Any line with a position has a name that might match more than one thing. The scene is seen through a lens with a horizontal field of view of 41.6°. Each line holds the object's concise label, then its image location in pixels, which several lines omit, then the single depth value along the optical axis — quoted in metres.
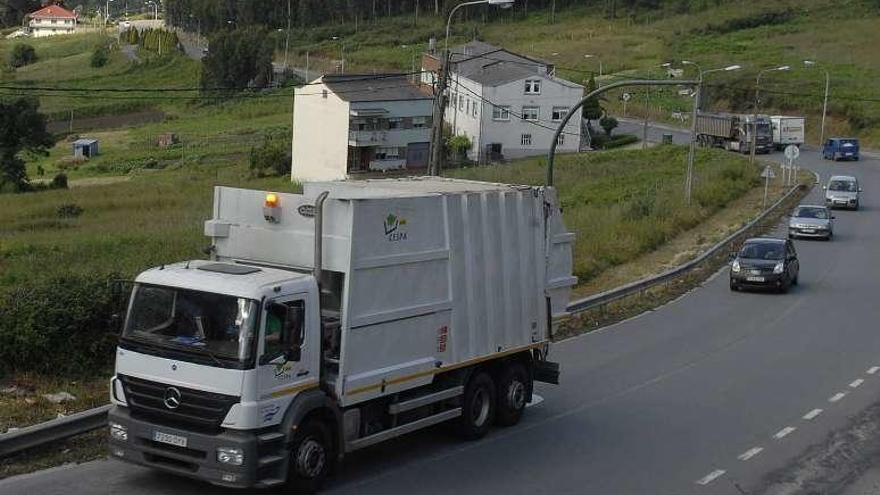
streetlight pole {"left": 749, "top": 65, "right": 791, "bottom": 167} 61.00
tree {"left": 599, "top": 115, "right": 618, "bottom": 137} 84.69
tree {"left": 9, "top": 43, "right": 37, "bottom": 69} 145.00
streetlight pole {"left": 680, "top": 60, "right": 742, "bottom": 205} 42.28
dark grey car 30.27
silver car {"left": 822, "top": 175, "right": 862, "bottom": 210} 50.56
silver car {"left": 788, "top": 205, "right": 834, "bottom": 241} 41.44
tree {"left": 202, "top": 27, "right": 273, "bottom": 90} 107.62
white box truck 79.69
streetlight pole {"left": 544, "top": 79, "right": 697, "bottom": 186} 25.84
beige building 66.75
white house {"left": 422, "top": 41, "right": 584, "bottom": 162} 77.62
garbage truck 11.06
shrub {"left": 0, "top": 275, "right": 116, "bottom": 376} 14.58
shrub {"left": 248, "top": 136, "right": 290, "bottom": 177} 68.00
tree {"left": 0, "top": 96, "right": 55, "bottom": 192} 60.16
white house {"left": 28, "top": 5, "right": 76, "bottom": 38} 196.25
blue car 73.44
